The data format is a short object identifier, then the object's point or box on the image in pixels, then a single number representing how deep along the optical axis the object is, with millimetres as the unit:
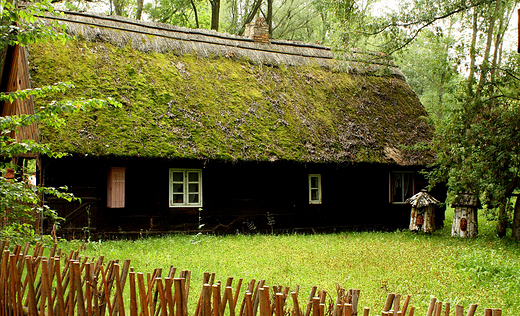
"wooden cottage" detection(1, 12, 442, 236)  11102
